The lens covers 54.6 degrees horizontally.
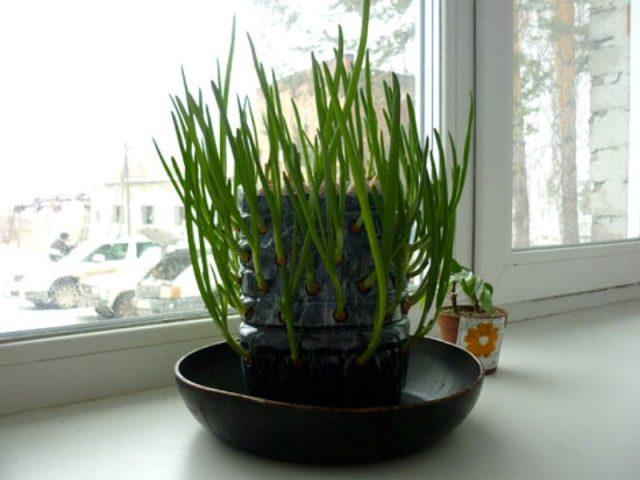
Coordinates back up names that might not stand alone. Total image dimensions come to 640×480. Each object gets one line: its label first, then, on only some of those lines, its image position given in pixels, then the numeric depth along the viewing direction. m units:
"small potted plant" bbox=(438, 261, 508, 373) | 0.71
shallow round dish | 0.40
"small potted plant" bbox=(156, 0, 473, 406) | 0.42
